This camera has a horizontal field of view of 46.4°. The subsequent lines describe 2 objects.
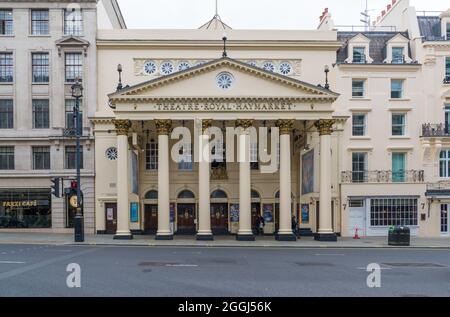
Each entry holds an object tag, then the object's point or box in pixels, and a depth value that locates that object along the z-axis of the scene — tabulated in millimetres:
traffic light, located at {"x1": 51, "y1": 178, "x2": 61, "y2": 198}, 29939
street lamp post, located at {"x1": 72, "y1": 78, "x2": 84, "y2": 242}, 29562
